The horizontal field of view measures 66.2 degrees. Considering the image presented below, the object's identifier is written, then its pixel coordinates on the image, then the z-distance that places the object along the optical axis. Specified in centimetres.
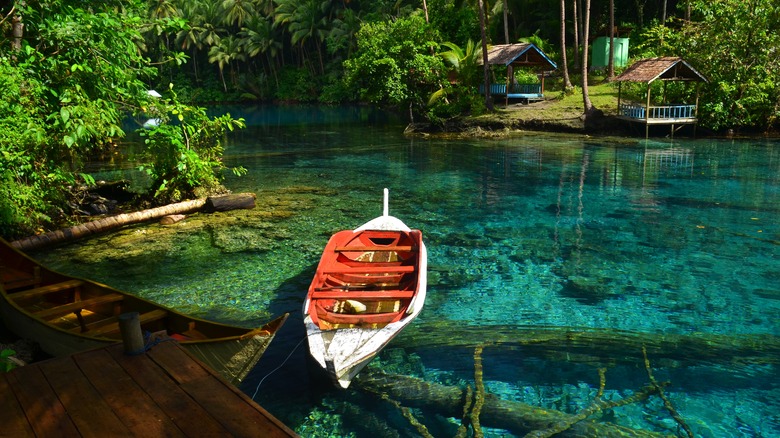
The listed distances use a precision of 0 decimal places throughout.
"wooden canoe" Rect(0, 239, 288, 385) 573
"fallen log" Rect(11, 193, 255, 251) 1238
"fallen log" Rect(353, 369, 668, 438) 608
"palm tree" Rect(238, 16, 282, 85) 6372
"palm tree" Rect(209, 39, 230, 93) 6507
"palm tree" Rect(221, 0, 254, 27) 6444
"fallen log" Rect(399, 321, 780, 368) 759
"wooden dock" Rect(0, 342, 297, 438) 380
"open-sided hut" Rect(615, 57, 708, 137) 2803
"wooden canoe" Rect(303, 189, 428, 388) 635
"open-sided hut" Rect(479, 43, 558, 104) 3506
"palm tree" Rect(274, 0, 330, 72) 6059
